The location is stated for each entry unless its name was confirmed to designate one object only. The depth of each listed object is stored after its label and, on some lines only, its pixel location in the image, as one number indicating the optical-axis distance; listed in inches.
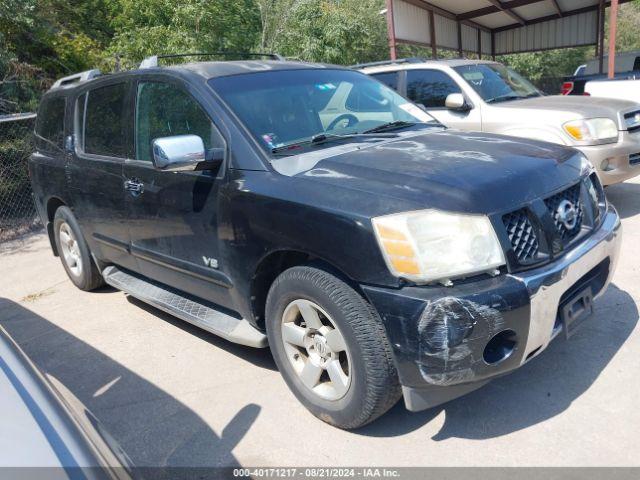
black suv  97.6
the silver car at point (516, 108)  237.5
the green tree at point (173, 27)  422.3
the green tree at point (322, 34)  589.3
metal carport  534.6
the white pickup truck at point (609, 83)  340.8
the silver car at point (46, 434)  57.4
